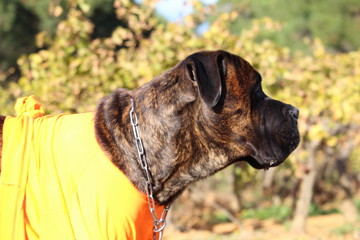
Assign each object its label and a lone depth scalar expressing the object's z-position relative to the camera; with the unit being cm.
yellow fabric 272
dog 274
